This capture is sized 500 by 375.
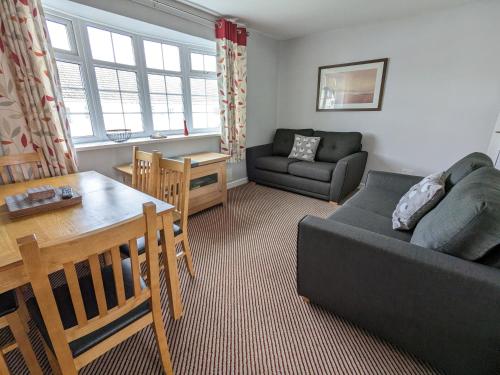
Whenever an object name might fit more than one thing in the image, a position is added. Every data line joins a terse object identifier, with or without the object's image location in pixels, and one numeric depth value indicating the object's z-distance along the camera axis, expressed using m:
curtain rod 2.29
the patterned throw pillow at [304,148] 3.46
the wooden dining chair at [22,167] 1.63
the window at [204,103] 3.25
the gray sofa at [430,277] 0.92
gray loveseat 2.99
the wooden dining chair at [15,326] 0.94
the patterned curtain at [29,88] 1.61
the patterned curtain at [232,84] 2.97
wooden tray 1.13
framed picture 3.20
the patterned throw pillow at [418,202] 1.44
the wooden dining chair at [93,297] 0.63
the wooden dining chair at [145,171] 1.66
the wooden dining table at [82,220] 0.82
